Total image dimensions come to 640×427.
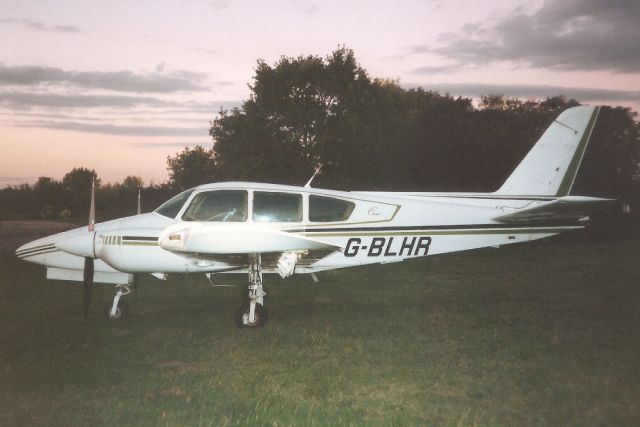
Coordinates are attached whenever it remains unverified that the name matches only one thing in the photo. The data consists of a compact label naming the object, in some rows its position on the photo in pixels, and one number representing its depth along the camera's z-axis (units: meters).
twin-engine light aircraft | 8.53
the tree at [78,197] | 74.41
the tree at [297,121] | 32.19
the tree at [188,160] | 88.38
